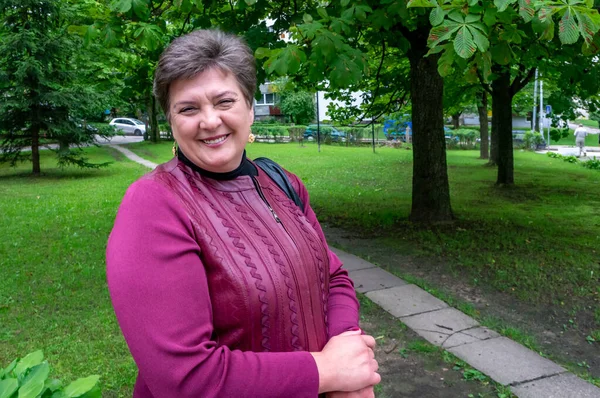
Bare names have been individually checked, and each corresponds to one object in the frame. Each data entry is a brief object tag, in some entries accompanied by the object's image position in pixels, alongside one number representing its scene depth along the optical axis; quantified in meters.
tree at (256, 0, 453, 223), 4.82
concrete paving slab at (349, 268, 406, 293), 6.11
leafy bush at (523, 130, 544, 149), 30.98
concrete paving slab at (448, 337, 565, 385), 4.10
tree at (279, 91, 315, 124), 45.12
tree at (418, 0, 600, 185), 3.42
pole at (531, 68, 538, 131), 35.19
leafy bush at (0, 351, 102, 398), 1.56
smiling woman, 1.22
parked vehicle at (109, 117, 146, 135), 46.66
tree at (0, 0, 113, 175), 16.88
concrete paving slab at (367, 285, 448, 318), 5.46
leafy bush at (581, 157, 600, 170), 20.42
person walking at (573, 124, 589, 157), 26.06
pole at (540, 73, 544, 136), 36.18
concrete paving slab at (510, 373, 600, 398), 3.82
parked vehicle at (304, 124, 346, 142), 34.47
